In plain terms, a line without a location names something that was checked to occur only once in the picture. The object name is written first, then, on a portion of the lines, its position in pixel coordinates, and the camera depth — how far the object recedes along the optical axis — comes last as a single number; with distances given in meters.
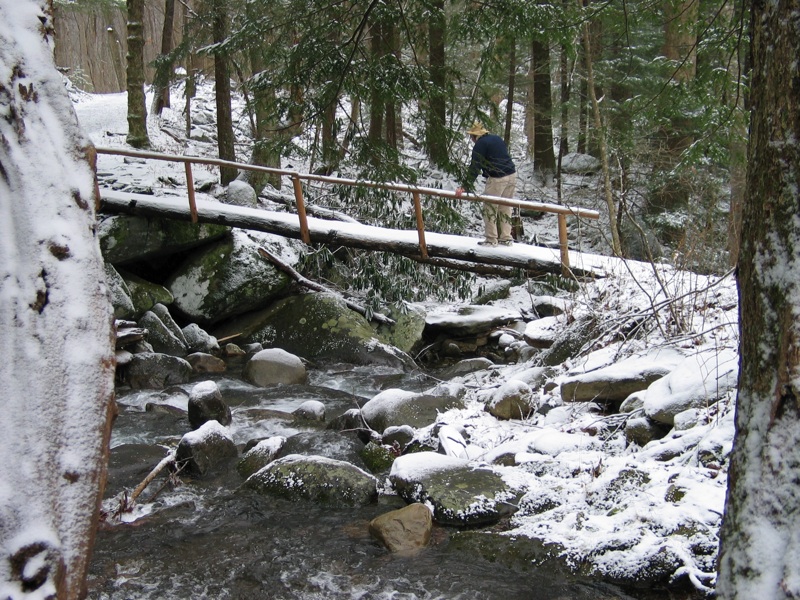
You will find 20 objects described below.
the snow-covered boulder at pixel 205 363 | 9.09
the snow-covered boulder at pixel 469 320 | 10.53
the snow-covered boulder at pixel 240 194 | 12.43
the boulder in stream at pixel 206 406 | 6.65
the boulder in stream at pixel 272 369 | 8.49
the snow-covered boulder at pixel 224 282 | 10.61
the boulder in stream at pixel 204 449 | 5.42
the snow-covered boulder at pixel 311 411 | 6.99
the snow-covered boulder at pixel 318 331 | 9.90
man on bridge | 8.94
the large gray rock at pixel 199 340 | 9.94
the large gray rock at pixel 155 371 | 8.30
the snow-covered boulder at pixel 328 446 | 5.70
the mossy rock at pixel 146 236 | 10.43
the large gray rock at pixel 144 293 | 10.10
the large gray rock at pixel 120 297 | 9.51
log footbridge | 9.45
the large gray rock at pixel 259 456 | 5.41
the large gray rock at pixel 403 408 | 6.11
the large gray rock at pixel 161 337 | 9.62
